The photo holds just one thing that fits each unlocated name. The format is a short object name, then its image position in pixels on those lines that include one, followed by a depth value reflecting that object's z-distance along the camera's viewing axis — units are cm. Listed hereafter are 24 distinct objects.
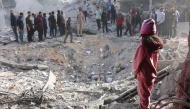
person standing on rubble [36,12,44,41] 1166
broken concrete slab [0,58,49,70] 934
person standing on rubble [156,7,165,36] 1189
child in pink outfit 306
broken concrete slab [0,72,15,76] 853
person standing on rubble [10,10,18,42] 1140
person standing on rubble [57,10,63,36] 1317
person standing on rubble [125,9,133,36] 1272
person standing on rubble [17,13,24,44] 1127
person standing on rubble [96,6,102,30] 1459
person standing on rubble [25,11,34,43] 1137
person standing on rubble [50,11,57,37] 1297
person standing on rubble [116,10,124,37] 1271
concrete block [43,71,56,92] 766
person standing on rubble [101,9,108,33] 1386
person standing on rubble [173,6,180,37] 1202
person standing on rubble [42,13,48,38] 1232
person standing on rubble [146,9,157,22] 1199
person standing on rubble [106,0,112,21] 1571
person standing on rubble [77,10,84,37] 1370
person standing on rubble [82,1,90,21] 1663
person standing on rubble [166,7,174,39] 1196
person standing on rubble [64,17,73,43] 1217
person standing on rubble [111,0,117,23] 1540
